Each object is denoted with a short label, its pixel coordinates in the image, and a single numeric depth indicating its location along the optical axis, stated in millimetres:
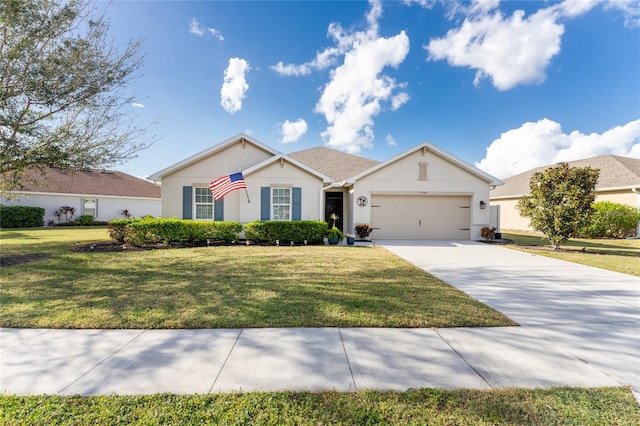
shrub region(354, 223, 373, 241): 13034
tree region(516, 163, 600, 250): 10086
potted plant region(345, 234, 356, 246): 12008
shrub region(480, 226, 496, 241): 12906
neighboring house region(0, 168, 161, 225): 20633
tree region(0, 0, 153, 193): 6480
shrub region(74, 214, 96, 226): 21297
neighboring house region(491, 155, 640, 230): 15553
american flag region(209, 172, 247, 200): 11008
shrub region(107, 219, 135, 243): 10797
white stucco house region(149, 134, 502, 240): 12430
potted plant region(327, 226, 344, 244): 12141
